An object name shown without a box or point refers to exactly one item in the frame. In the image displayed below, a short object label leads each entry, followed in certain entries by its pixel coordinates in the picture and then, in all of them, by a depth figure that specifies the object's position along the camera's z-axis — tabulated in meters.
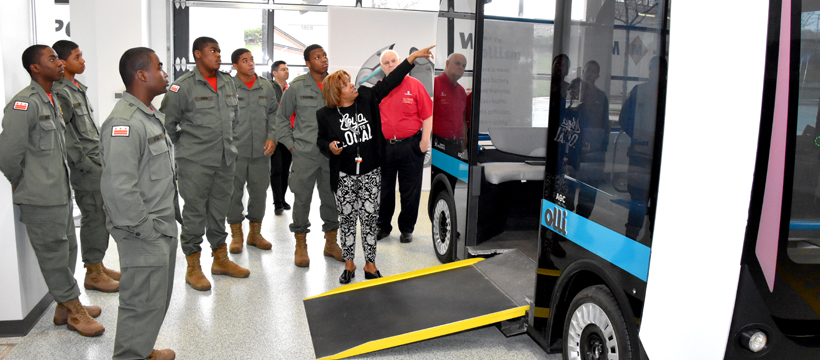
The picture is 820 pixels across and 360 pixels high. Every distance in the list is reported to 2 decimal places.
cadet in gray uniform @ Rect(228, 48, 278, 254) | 4.37
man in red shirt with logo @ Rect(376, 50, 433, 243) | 4.57
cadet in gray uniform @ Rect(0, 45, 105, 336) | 2.75
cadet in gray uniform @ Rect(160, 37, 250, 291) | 3.66
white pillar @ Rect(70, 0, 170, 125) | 6.42
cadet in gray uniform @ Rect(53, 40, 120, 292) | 3.34
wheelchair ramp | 2.79
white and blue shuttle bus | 1.65
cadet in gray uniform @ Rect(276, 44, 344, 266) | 4.30
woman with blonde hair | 3.59
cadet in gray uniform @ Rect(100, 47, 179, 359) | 2.23
